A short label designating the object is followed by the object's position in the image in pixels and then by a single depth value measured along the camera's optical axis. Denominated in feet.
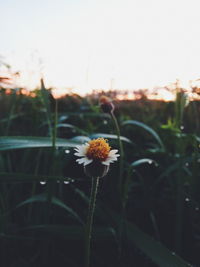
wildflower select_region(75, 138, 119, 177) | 0.24
